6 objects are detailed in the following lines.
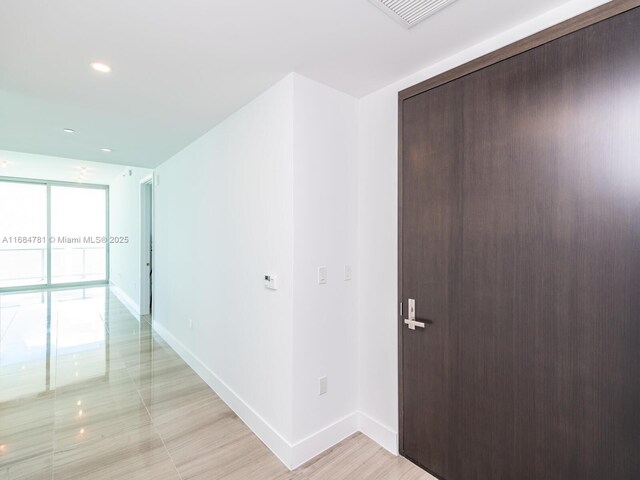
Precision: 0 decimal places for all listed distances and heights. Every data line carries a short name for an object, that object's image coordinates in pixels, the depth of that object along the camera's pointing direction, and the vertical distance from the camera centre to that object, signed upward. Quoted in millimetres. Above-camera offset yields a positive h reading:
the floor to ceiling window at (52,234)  7344 +188
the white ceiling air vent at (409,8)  1387 +1072
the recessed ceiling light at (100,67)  1883 +1087
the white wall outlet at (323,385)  2149 -1028
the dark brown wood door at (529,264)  1254 -127
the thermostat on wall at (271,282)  2131 -299
